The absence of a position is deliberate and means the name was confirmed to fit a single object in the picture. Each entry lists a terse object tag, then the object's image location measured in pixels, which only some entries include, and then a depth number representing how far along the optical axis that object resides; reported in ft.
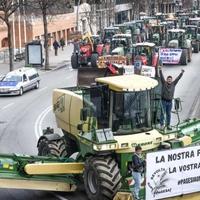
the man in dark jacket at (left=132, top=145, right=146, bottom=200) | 46.19
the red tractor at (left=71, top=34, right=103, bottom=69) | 151.53
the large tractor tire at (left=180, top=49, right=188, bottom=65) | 151.94
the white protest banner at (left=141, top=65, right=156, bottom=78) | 115.32
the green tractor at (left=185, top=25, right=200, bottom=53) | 182.50
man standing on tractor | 69.67
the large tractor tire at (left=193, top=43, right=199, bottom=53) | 182.13
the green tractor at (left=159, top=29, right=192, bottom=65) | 151.23
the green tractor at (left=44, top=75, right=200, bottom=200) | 48.32
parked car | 116.67
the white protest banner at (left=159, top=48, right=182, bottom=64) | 151.02
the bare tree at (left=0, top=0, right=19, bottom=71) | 143.02
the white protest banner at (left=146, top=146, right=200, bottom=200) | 46.09
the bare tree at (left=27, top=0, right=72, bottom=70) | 158.20
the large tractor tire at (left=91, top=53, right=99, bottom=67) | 144.71
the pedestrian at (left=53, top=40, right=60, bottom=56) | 191.38
